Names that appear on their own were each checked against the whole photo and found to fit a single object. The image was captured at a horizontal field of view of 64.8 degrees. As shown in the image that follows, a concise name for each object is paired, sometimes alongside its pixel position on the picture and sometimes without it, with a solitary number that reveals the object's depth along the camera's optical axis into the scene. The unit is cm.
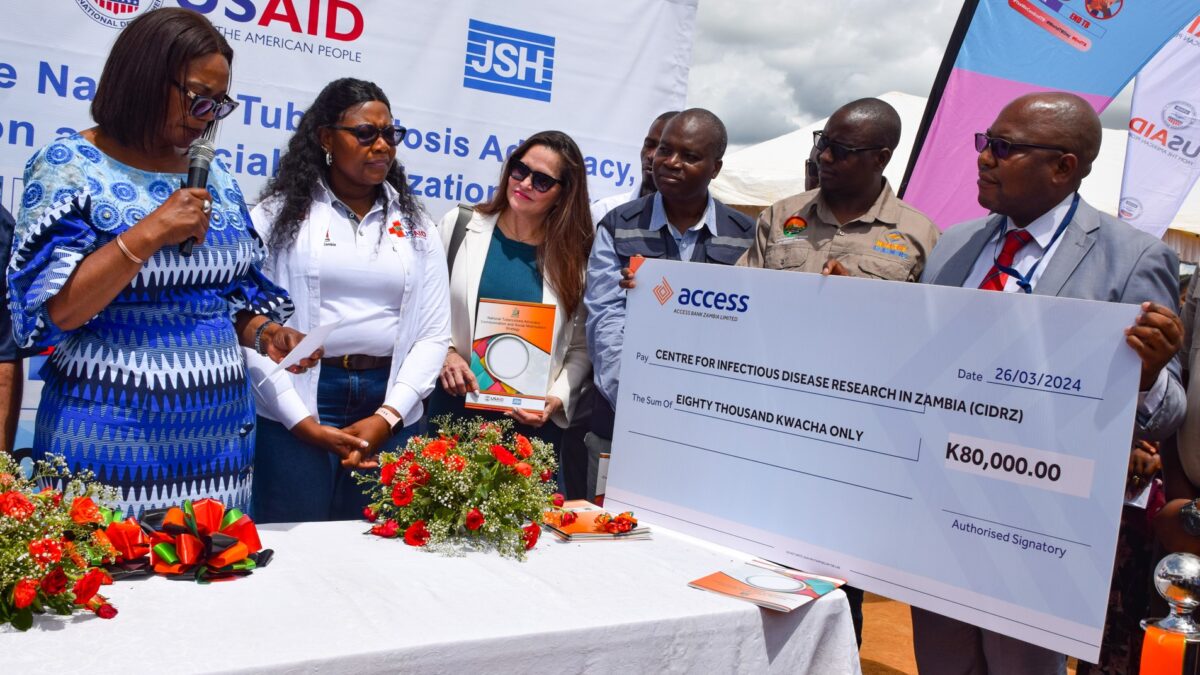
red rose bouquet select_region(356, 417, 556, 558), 248
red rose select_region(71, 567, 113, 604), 177
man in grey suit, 247
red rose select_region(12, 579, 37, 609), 169
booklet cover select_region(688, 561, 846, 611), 232
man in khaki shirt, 341
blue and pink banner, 500
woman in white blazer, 397
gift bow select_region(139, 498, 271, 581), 206
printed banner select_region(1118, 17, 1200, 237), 661
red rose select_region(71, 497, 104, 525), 195
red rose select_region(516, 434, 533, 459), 267
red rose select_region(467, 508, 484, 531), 246
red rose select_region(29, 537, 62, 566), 174
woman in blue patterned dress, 232
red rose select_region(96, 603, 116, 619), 180
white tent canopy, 1270
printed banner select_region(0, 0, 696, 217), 387
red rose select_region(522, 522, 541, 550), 253
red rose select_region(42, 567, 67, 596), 174
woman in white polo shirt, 329
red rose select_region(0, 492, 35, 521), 179
